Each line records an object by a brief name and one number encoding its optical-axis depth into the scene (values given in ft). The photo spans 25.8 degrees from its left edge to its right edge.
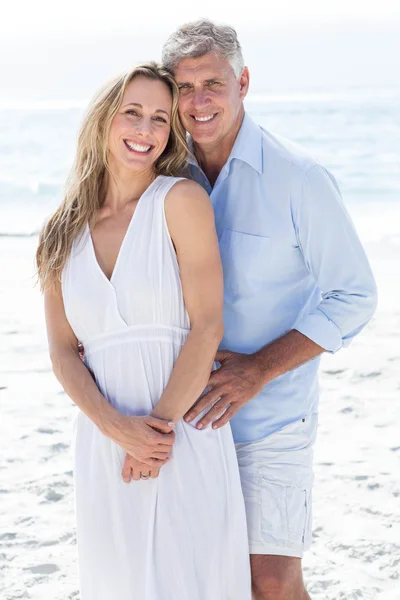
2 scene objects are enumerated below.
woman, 7.77
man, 8.36
